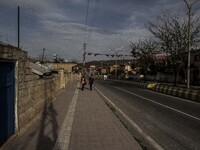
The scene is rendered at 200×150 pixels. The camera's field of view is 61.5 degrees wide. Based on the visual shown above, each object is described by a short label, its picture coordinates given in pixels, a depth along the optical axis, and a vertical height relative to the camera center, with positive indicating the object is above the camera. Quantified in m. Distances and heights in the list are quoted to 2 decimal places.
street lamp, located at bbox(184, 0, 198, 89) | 14.14 +4.98
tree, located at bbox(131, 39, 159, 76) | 30.29 +3.56
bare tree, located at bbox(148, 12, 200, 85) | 19.38 +3.84
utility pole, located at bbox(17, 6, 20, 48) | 14.35 +4.07
